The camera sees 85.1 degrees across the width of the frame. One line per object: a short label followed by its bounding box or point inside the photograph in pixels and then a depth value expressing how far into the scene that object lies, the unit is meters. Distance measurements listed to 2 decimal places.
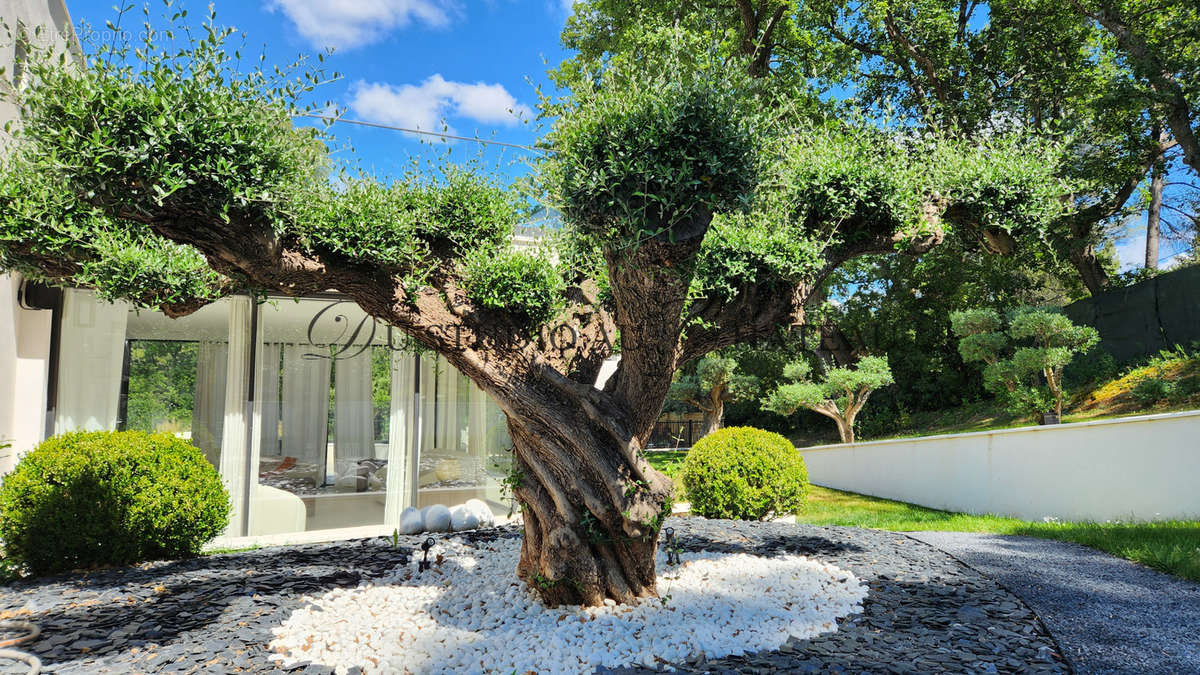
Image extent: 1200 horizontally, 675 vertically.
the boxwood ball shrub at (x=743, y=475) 7.07
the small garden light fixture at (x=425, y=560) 4.98
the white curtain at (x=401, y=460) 7.58
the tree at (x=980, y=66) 12.00
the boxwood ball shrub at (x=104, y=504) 4.91
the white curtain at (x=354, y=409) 7.66
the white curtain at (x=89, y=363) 6.56
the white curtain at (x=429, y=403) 7.74
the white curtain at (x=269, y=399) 7.15
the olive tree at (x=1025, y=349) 9.34
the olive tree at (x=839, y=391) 11.95
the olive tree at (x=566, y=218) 2.79
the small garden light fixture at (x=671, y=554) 4.91
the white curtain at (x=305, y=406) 7.39
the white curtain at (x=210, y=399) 6.97
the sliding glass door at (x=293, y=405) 6.79
